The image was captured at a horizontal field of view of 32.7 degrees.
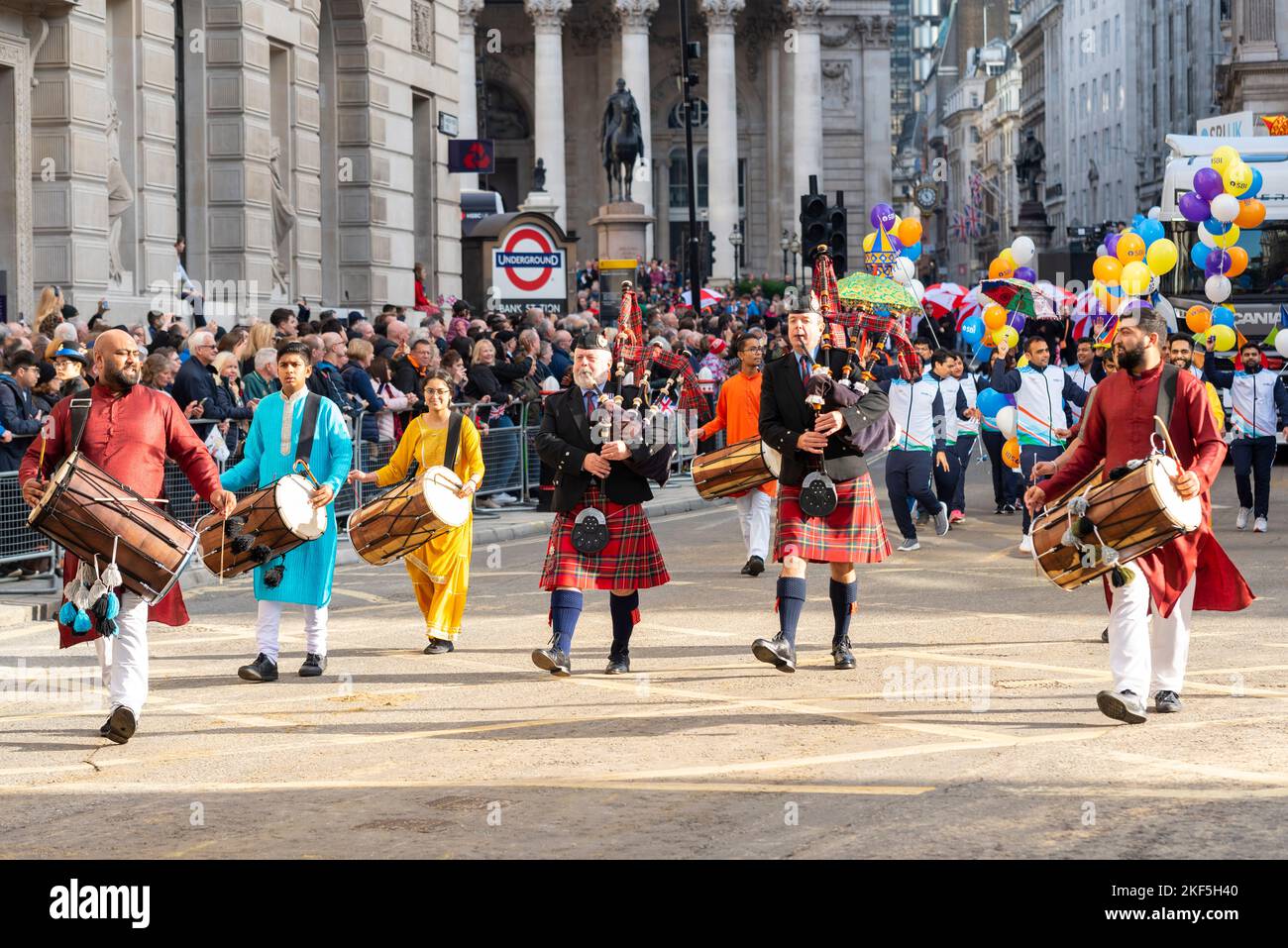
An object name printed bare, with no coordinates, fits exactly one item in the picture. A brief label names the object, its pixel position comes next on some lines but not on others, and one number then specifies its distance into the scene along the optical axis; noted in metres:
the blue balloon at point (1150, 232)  24.88
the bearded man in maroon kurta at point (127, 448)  9.80
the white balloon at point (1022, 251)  27.52
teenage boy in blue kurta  11.71
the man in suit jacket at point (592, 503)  11.49
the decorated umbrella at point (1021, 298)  25.05
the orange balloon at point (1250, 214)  24.84
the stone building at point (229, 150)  22.02
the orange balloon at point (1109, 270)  22.92
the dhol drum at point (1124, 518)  9.46
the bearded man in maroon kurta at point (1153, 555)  9.61
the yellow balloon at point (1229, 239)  24.89
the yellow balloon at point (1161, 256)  23.31
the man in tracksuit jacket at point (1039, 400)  18.98
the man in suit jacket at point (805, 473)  11.34
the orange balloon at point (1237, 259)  25.80
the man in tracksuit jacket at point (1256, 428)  19.50
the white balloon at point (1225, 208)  24.38
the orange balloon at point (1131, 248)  23.58
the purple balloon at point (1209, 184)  24.62
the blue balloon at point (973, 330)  24.33
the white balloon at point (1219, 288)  24.83
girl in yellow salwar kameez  12.82
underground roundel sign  27.83
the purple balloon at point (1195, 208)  24.92
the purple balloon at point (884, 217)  27.98
